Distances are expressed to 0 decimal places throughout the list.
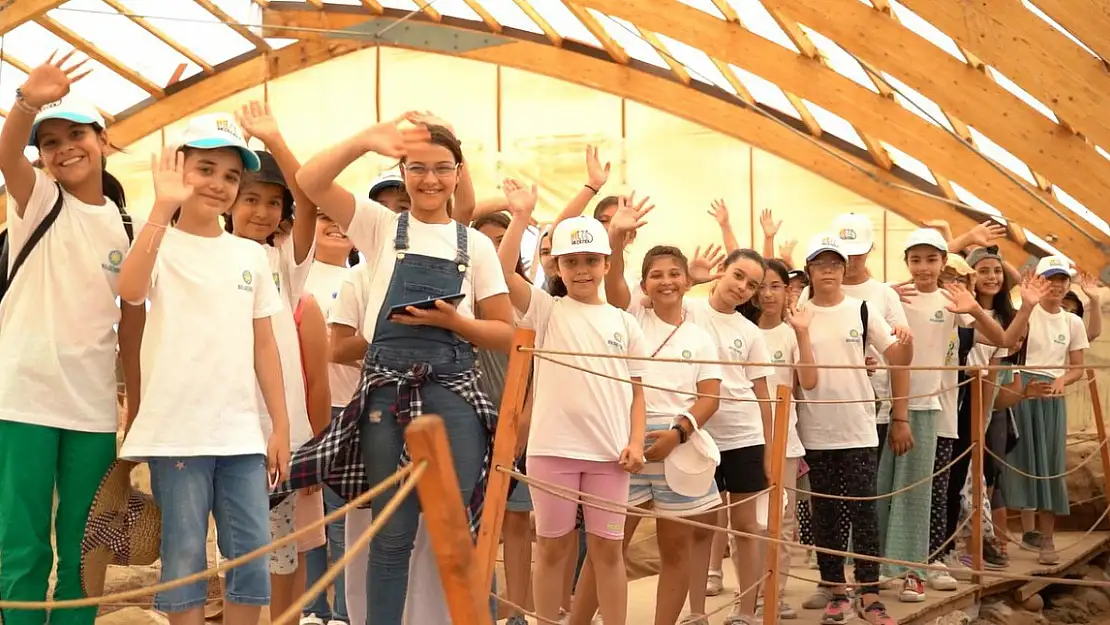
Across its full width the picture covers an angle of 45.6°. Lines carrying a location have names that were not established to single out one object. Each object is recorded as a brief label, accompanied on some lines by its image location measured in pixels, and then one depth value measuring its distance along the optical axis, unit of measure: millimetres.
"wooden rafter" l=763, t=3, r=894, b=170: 10102
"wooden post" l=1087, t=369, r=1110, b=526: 7743
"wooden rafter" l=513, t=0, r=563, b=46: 12475
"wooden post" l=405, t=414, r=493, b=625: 2146
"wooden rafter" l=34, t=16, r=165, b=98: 11984
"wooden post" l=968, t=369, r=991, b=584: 5863
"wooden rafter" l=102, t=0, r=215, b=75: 11969
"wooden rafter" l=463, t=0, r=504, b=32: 12844
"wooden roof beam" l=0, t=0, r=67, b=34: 10648
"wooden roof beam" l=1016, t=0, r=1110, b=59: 6941
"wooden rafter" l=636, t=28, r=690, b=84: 11617
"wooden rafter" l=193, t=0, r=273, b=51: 12438
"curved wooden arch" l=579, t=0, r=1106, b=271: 10344
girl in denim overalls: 3344
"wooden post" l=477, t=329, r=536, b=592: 3301
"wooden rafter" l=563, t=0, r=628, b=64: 12125
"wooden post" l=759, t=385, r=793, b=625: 4402
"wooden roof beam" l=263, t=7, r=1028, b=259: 12352
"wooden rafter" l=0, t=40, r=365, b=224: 13383
